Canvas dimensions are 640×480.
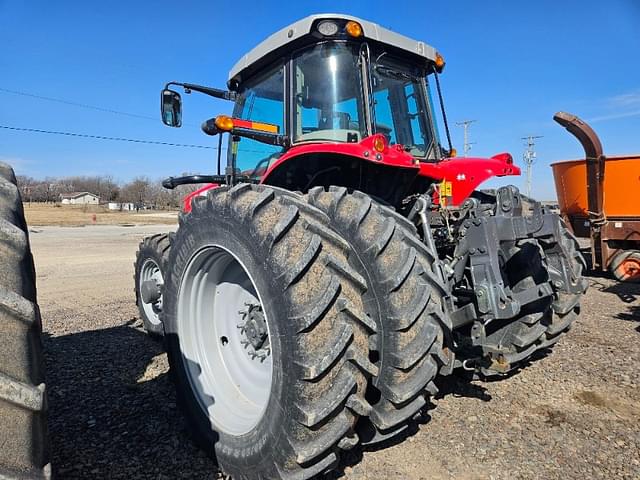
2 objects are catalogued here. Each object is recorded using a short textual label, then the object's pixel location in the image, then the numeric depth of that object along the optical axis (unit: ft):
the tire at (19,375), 3.72
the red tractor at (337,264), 6.57
